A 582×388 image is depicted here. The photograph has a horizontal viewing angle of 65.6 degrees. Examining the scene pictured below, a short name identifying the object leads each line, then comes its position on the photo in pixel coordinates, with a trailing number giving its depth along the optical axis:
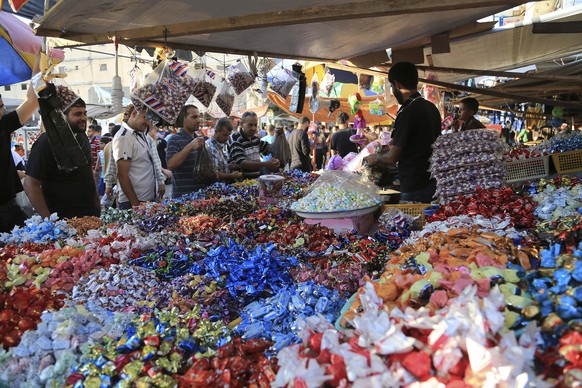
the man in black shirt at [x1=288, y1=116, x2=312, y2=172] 8.57
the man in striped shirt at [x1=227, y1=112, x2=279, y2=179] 4.84
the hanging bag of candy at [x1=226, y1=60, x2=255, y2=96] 4.20
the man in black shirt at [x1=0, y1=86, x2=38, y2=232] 3.16
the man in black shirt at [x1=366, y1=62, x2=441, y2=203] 3.17
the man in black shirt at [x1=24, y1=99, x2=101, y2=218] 3.28
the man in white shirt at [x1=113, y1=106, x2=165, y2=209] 3.80
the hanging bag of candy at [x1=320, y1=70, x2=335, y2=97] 7.14
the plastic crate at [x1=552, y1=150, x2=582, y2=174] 3.62
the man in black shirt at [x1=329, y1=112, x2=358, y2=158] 7.72
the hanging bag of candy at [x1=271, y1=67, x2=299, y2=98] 4.61
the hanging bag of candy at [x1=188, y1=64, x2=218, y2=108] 3.48
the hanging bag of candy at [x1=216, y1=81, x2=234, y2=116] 4.27
